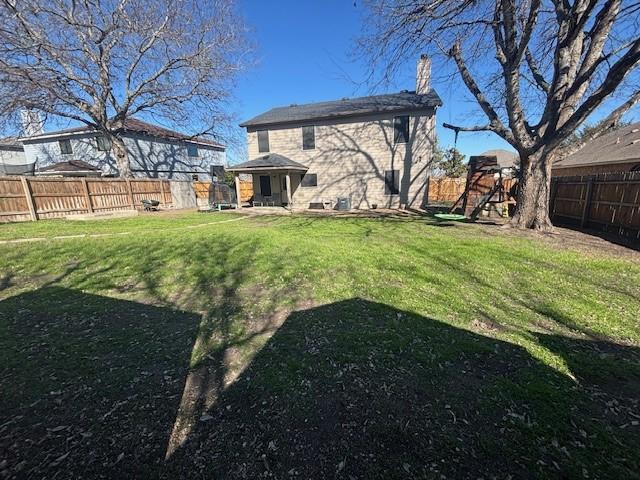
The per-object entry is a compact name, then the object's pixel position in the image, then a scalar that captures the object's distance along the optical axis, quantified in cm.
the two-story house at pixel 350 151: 1723
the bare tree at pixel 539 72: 754
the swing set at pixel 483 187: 1266
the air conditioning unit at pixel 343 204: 1805
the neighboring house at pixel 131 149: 2334
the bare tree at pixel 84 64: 1370
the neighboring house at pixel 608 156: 1545
